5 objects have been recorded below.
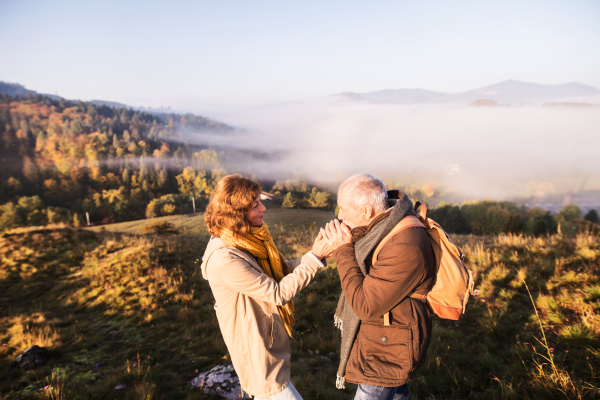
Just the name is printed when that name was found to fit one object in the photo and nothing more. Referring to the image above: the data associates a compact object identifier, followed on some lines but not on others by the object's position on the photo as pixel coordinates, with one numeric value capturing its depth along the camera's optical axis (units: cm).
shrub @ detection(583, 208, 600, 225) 8081
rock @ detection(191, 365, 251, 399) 414
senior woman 217
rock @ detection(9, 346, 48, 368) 506
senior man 190
